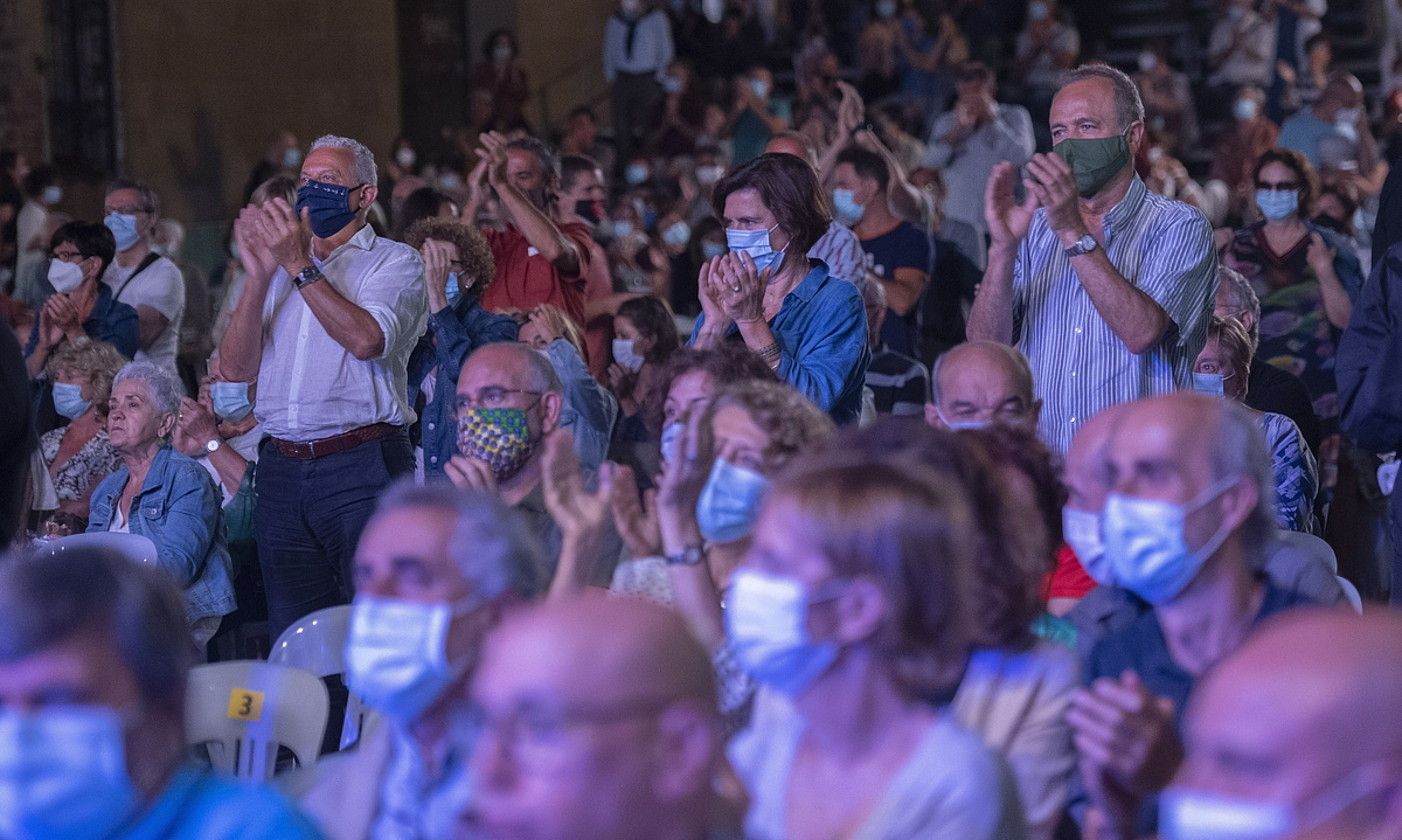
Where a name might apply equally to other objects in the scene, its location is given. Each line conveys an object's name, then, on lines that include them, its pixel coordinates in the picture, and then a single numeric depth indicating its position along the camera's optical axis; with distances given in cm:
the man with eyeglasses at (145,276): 1329
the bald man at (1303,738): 335
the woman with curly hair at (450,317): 972
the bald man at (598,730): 373
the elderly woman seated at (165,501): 945
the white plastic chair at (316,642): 757
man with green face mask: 806
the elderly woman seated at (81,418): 1137
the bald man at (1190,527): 502
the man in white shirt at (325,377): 895
